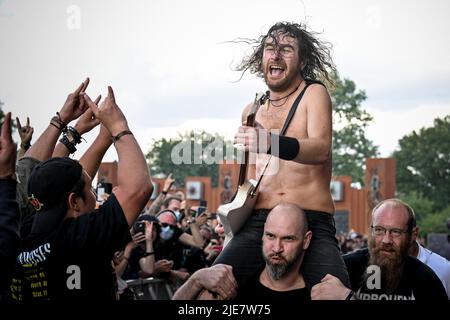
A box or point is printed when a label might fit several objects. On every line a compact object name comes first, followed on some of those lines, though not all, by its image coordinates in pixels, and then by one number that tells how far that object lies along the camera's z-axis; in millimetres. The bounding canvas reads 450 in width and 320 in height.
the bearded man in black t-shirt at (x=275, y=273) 5176
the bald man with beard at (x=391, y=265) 5680
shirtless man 5343
